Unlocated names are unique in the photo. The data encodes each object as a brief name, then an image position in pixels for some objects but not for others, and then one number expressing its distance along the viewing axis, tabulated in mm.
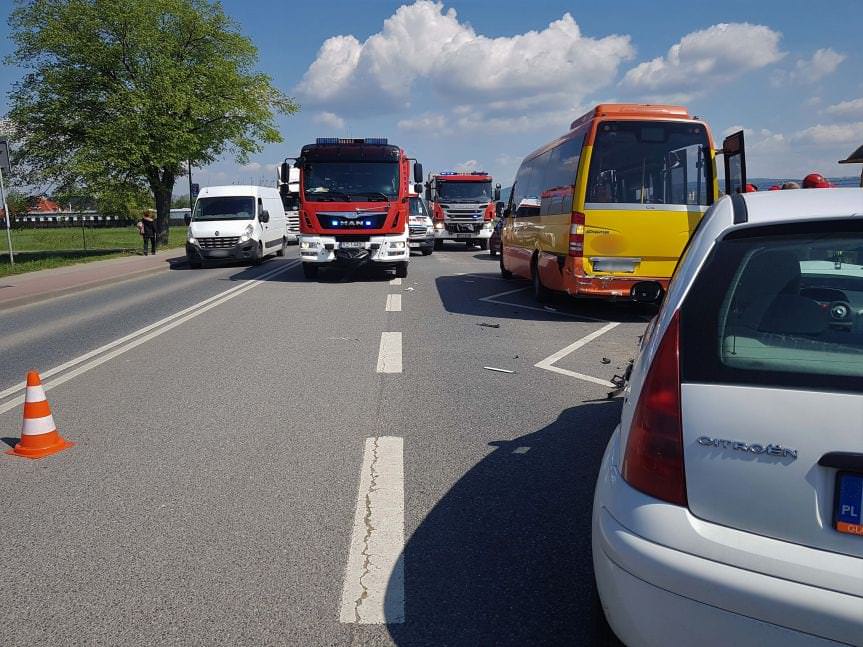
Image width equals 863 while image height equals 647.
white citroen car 1976
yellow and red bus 10414
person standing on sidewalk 28578
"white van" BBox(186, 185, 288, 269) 22328
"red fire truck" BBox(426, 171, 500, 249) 28875
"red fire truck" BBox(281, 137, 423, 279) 16641
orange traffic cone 4988
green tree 29969
